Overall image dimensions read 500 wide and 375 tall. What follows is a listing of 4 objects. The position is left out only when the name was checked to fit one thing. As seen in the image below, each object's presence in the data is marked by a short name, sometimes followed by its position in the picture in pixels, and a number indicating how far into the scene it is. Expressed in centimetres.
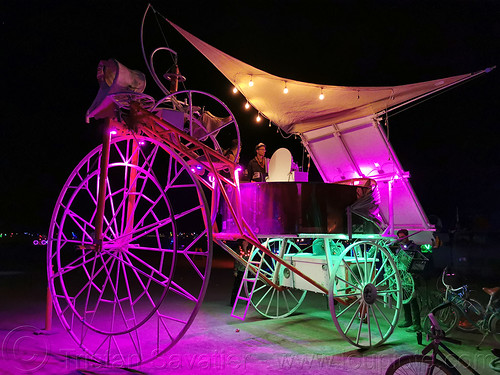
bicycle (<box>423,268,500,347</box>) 720
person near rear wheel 786
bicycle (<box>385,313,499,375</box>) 334
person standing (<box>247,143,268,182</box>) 782
